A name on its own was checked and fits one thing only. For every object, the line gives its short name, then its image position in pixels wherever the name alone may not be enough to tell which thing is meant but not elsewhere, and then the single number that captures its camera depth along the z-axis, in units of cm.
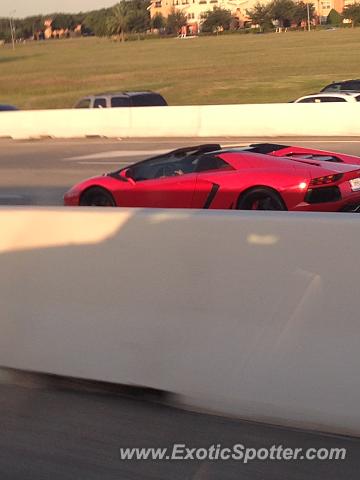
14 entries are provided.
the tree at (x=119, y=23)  15150
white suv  2750
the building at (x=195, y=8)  15688
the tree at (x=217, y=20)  15150
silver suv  3147
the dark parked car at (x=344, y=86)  3100
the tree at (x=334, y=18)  14800
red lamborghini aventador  1270
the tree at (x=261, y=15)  14638
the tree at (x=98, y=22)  15862
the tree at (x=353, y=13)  13550
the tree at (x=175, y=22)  16050
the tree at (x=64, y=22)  18650
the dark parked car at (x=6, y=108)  3427
